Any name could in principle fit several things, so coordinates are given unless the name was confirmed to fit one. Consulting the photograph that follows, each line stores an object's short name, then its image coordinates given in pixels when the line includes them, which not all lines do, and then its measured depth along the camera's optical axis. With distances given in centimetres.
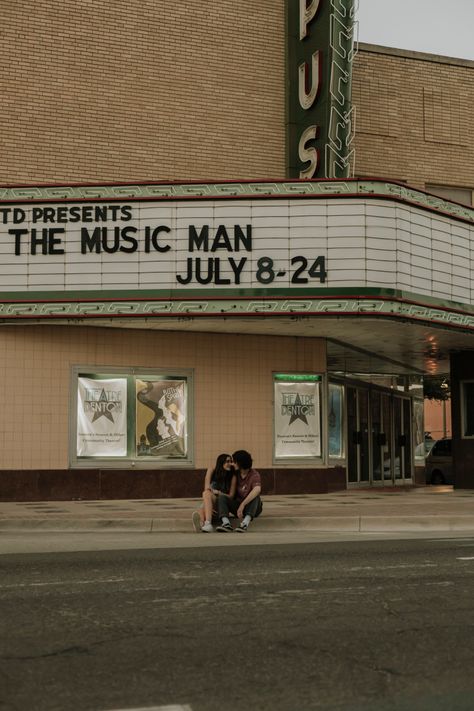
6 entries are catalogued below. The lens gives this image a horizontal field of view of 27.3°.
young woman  1414
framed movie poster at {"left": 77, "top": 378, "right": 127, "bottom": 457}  1933
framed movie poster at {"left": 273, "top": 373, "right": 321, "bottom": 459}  2075
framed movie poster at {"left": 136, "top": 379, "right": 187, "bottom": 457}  1983
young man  1421
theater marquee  1817
